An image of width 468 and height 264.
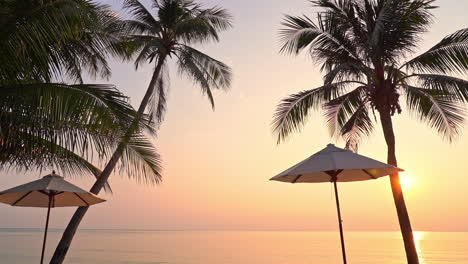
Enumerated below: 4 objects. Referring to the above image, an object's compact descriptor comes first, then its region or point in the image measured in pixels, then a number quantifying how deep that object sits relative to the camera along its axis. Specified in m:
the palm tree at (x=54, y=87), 6.29
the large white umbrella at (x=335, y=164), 6.66
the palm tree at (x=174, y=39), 14.60
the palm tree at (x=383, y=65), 10.41
